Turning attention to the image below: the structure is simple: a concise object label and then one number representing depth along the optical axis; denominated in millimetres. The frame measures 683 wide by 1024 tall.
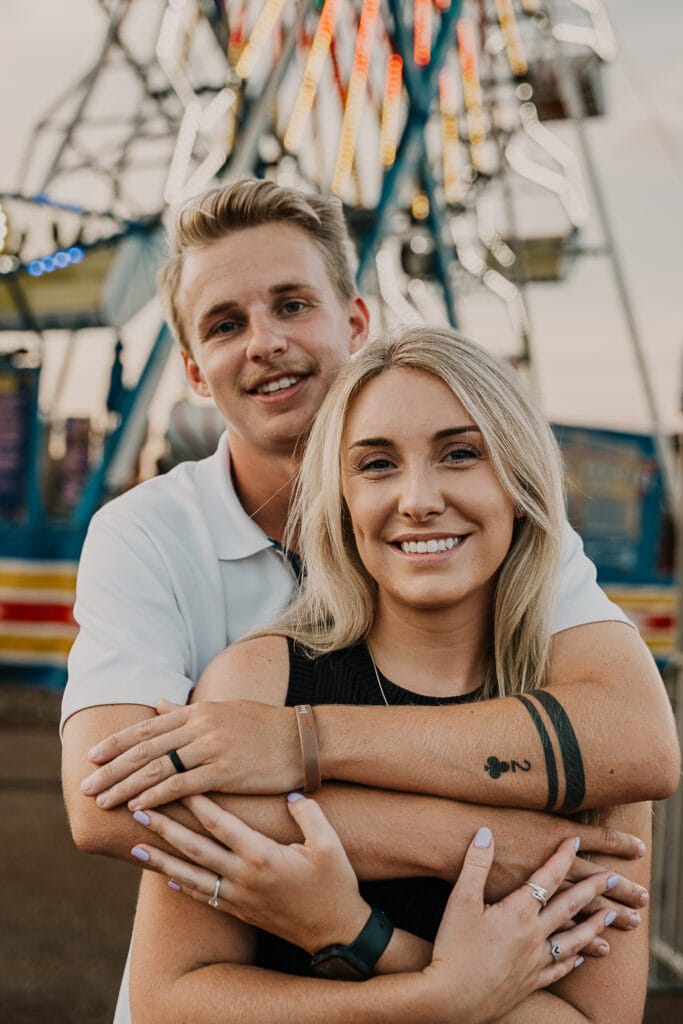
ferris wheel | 8172
